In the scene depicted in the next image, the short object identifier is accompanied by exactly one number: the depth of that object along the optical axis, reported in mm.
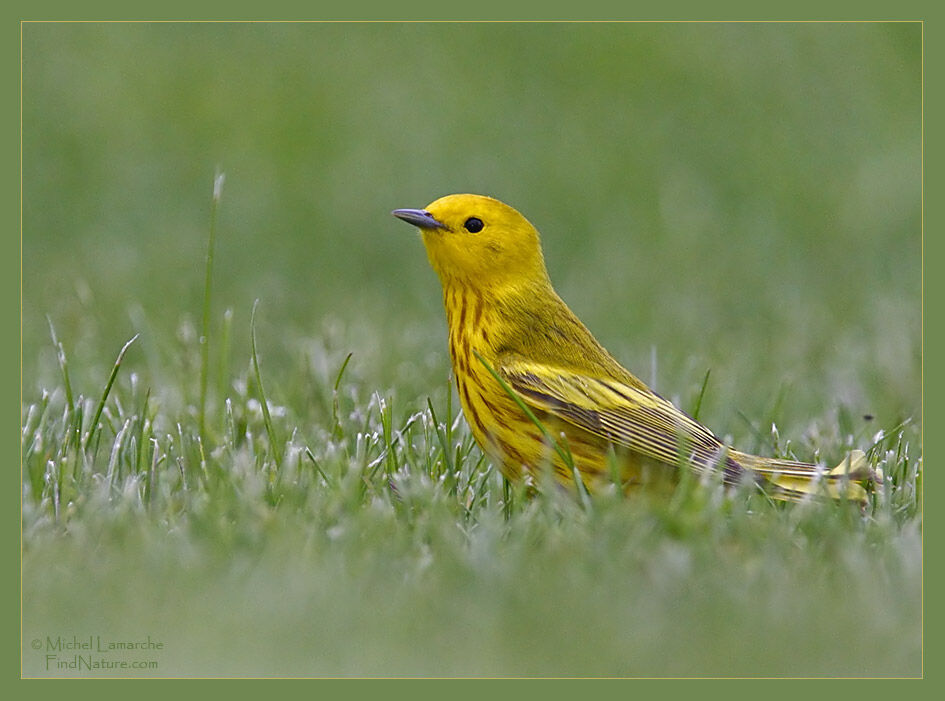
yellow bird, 7320
